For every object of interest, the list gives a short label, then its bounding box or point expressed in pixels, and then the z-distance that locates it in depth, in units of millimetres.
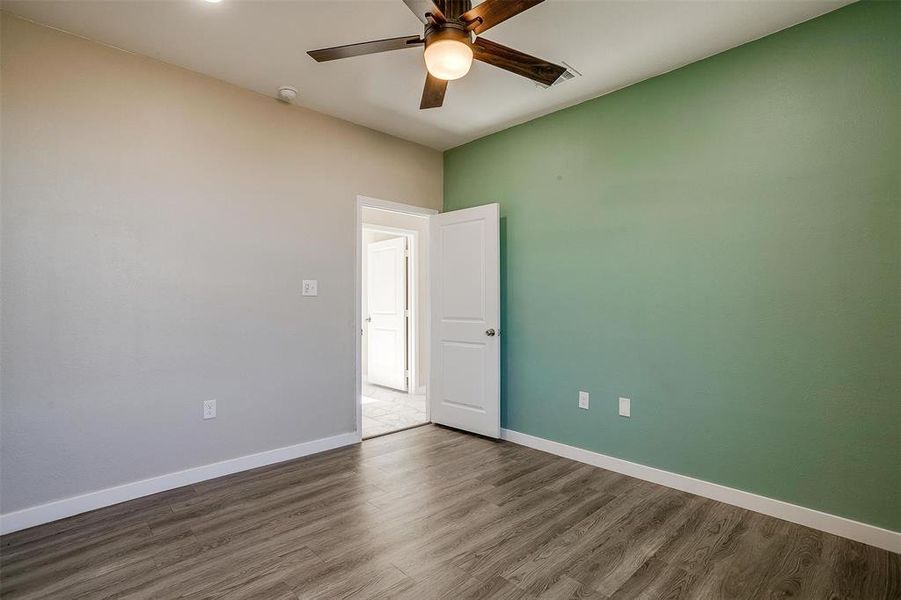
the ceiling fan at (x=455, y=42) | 1768
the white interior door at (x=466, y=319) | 3742
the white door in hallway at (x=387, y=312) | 5742
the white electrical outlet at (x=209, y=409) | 2900
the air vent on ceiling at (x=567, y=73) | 2257
